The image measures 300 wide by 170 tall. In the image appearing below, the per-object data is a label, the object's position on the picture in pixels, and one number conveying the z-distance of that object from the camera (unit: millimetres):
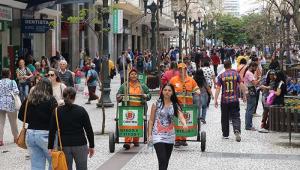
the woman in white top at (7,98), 13383
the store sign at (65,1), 30344
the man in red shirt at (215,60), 40094
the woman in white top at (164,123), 8461
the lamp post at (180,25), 38844
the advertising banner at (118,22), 45031
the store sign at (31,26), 29047
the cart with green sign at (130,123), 12117
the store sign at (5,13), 25686
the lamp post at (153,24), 29297
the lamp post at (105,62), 18686
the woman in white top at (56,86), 10984
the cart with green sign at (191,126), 12141
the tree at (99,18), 16591
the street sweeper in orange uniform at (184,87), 13109
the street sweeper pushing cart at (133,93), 12348
